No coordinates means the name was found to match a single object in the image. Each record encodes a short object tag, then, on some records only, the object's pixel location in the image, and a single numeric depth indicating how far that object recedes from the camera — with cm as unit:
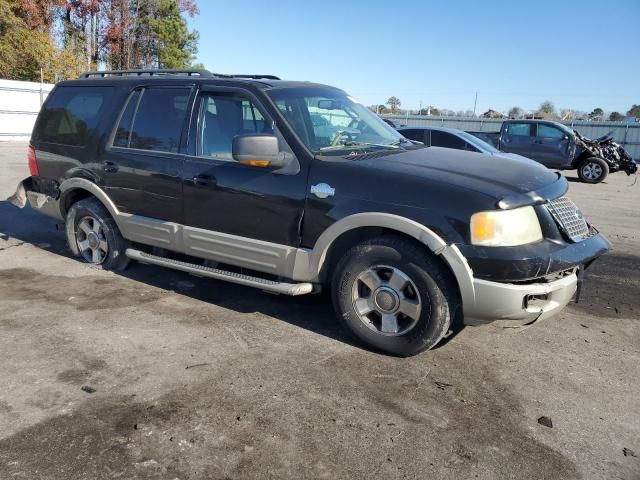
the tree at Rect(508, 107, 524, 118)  4441
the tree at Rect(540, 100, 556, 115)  6375
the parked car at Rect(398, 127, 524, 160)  1049
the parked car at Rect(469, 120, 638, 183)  1620
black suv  345
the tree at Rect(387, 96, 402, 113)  5545
